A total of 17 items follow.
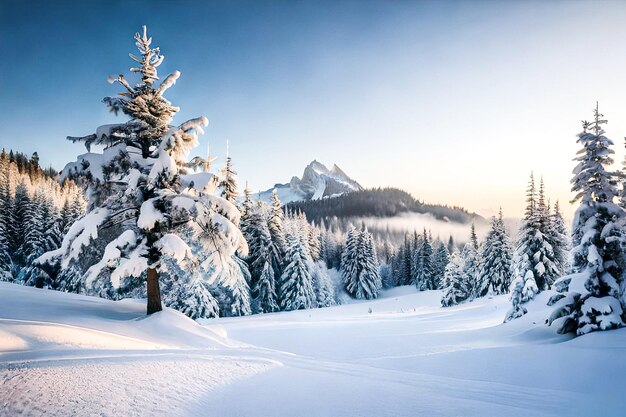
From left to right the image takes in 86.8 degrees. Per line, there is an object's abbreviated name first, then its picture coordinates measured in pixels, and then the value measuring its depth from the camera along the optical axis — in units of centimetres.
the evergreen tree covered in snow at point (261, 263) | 3816
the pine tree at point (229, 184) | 3541
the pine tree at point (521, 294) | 1932
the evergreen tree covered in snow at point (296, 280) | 3938
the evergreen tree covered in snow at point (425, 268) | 6831
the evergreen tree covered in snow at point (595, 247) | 1188
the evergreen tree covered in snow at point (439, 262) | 6744
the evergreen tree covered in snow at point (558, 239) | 3012
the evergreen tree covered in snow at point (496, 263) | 4106
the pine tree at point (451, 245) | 9603
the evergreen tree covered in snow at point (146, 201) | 1105
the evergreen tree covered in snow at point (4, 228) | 4017
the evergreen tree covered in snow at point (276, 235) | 4159
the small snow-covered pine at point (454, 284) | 4169
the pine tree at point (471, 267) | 4637
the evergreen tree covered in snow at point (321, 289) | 4903
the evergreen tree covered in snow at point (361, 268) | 6088
